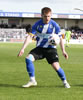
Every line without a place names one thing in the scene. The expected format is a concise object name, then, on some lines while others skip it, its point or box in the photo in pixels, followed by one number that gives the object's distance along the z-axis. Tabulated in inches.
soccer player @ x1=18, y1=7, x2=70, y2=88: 415.5
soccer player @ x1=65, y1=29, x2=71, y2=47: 1965.1
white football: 417.9
